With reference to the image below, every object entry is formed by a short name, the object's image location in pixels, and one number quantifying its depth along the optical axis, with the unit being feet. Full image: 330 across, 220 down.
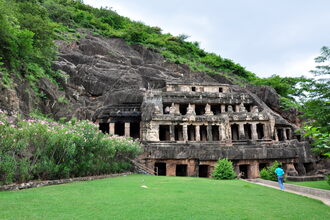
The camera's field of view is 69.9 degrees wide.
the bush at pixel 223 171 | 57.36
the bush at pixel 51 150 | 31.94
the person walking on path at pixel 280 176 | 43.13
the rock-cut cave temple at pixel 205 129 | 69.62
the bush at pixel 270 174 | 58.65
